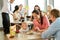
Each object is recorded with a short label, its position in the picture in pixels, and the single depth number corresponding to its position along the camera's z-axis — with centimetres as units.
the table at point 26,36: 305
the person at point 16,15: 629
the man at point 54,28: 259
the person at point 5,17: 664
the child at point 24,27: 409
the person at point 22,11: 731
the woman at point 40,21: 432
